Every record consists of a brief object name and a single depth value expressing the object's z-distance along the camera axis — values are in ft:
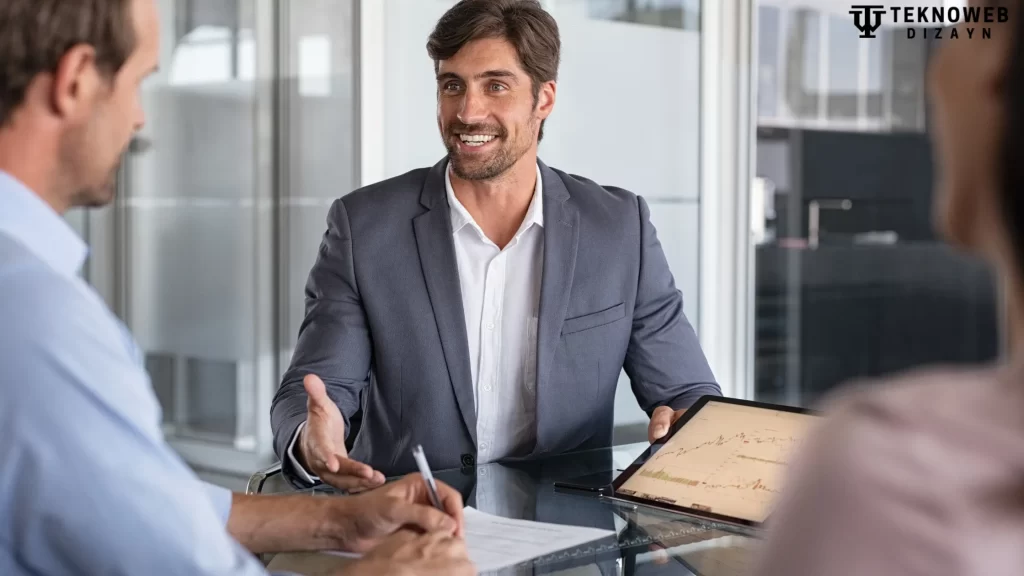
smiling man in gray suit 8.29
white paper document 5.21
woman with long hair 1.83
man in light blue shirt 3.34
